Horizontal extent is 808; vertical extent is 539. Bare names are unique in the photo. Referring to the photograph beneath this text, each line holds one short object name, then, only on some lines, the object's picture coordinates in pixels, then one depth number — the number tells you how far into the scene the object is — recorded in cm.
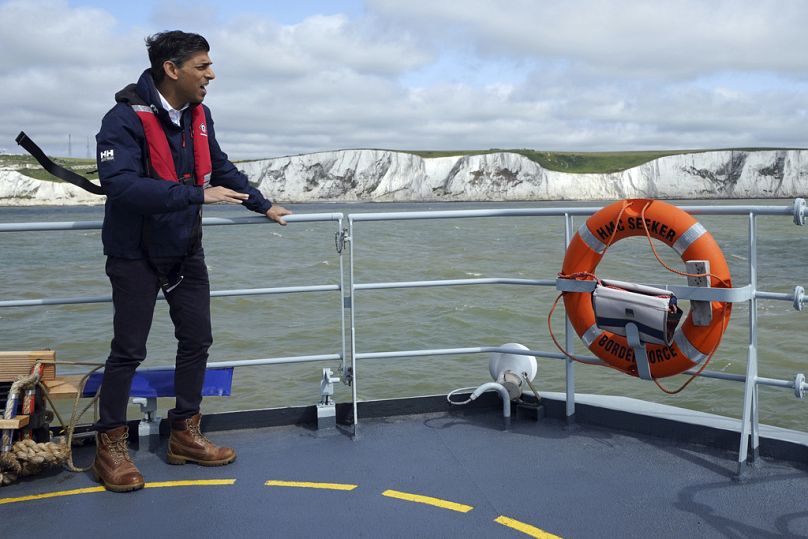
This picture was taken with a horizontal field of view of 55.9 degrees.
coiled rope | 264
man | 242
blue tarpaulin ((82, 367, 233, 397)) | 295
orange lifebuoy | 270
